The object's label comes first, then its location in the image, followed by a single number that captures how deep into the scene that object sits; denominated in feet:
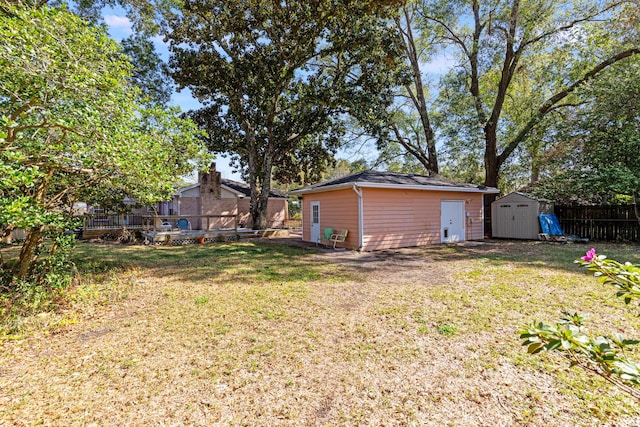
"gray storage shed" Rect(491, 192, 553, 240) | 45.21
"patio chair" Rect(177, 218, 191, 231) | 58.80
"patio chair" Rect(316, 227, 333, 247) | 38.86
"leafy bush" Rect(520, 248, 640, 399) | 4.17
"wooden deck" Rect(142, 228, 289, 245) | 44.83
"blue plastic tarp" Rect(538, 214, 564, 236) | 44.01
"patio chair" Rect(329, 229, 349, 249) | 37.14
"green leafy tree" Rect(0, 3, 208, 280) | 10.68
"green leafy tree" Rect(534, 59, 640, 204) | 37.55
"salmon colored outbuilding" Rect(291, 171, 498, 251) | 36.11
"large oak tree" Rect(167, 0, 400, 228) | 41.98
